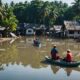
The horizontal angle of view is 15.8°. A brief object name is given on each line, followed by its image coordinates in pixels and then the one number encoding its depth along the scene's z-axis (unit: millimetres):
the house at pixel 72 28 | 56941
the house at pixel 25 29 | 71375
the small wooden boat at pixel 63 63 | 22008
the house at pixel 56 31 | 64450
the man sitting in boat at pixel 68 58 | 22400
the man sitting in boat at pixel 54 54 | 23923
